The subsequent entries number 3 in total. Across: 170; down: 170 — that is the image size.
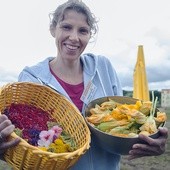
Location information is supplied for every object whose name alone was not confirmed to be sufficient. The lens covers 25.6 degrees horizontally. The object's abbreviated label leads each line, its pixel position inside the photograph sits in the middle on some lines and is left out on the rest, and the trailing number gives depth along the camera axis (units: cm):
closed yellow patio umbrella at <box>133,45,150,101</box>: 261
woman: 182
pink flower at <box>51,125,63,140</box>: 159
